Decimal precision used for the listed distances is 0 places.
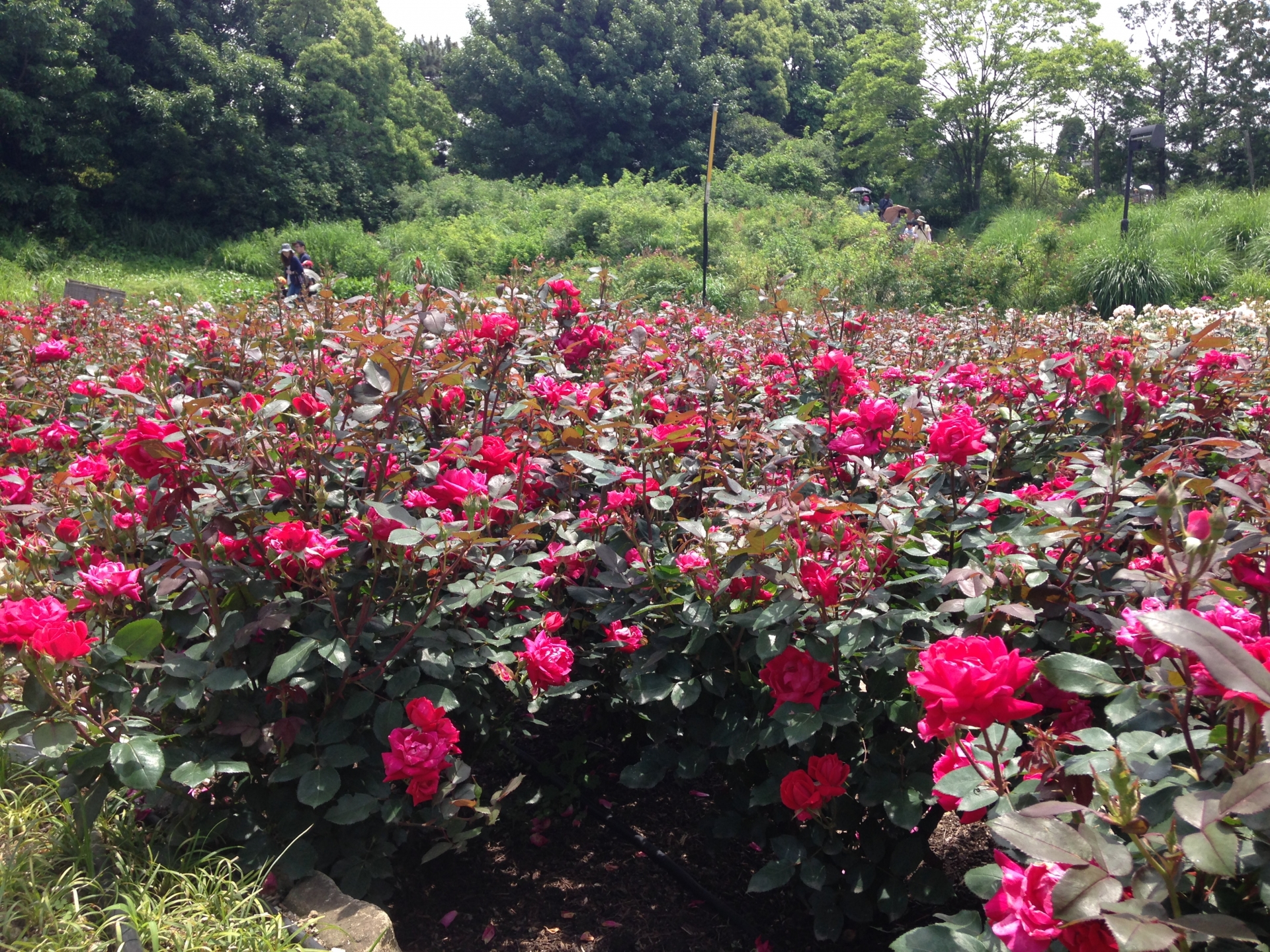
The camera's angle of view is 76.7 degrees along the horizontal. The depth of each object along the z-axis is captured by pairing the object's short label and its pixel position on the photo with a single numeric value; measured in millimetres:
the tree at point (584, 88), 26656
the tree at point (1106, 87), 20219
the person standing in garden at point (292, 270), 8430
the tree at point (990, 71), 20797
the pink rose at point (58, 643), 1046
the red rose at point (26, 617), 1051
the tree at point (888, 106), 23953
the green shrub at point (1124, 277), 9469
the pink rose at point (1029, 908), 623
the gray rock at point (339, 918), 1186
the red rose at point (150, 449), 1207
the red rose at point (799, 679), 1156
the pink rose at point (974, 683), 736
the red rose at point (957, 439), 1228
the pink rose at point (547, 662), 1256
